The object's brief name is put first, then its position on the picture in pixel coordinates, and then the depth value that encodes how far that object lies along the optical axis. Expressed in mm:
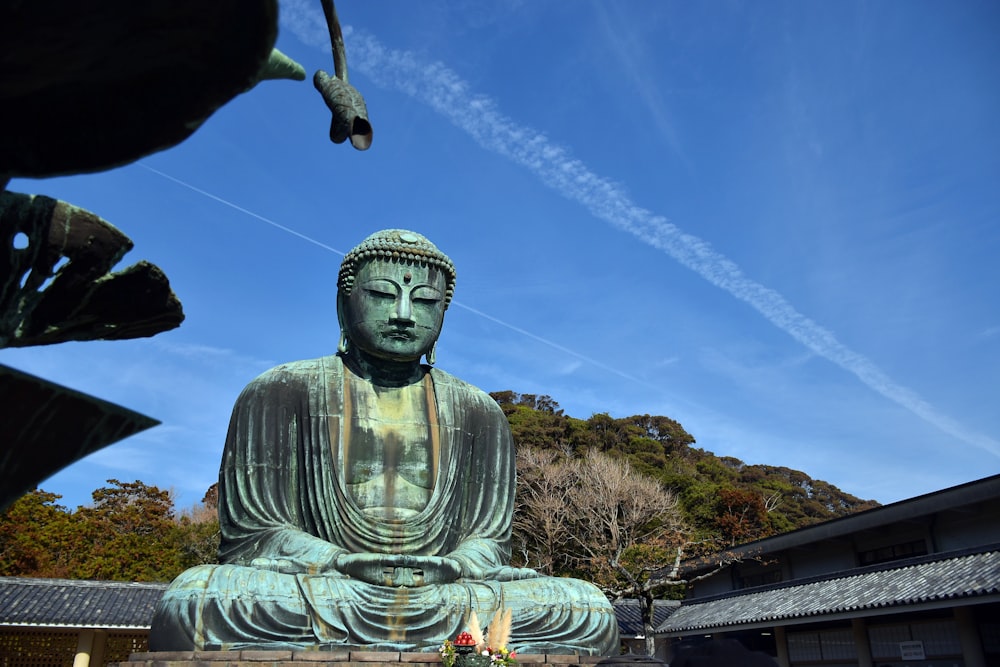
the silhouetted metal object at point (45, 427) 2223
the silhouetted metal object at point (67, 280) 2646
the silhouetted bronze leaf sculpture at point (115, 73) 1790
